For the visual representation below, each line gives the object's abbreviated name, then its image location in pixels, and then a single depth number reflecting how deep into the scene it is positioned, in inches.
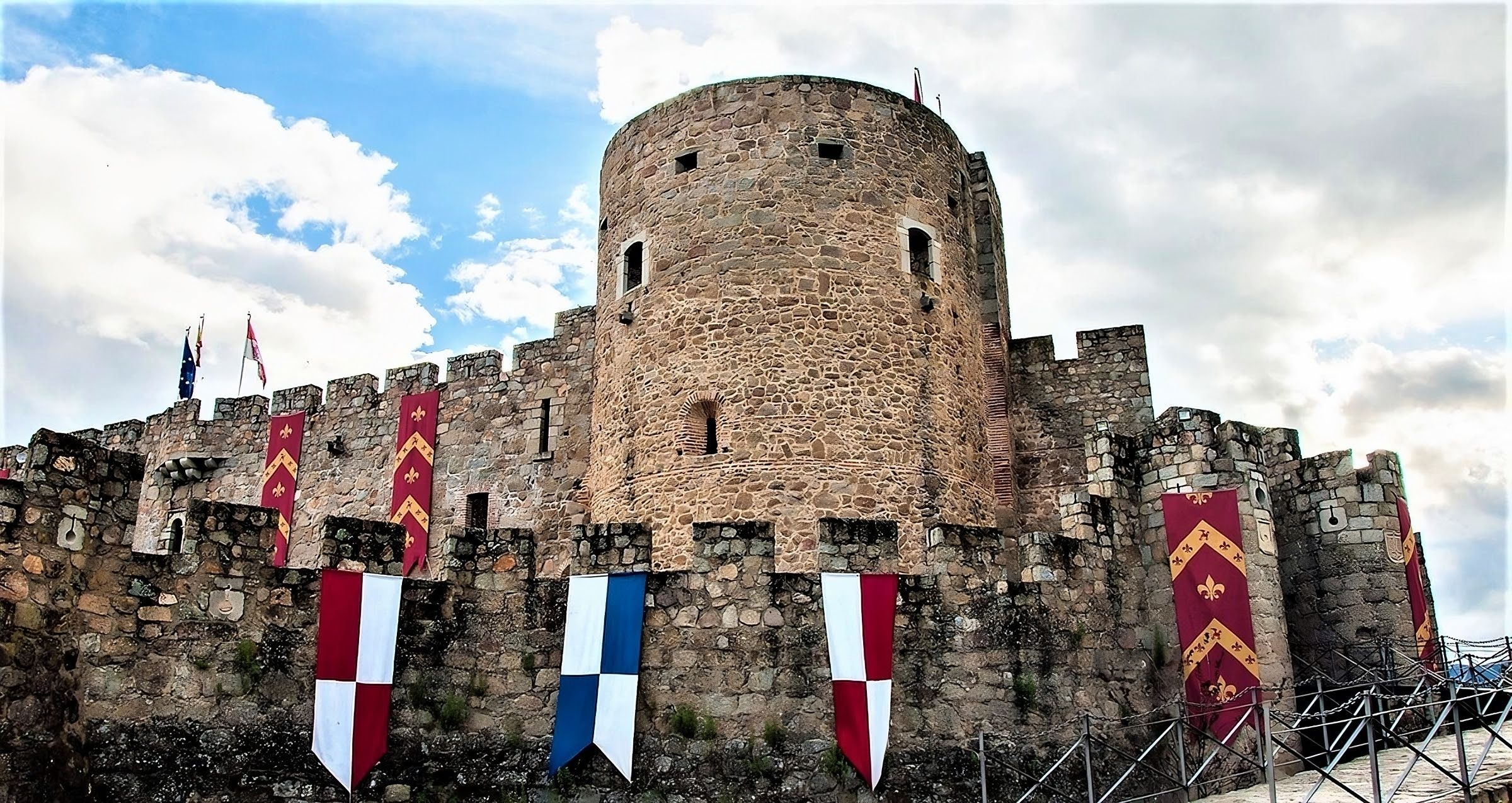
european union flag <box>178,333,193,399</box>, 1135.0
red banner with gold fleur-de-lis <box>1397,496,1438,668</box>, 606.9
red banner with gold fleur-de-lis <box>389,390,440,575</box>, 882.8
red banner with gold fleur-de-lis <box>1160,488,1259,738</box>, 514.0
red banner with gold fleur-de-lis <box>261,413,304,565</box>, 964.6
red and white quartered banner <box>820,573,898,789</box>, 464.8
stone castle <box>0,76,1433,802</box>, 432.1
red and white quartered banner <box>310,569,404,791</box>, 445.1
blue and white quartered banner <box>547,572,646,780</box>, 462.9
